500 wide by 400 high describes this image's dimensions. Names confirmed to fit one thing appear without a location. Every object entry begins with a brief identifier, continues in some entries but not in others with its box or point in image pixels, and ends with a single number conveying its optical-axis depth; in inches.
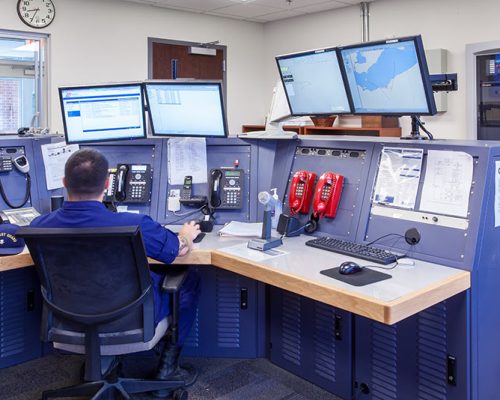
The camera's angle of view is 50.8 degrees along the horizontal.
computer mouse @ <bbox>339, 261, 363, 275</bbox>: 70.9
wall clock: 192.1
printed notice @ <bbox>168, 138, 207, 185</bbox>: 107.8
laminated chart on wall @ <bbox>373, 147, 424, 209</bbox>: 82.7
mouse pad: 68.2
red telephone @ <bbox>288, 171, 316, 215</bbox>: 96.5
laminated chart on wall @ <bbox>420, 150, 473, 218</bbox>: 75.8
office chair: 68.1
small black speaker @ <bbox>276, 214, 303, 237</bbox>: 94.2
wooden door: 229.9
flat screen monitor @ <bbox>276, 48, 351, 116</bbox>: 92.3
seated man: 71.8
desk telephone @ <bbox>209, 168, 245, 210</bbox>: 105.0
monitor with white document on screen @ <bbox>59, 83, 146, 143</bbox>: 102.5
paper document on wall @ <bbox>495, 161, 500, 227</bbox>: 74.5
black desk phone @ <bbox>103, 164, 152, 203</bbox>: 106.2
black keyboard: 76.6
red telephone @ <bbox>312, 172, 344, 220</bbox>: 91.3
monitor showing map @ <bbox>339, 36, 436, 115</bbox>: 79.7
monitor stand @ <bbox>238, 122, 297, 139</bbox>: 102.5
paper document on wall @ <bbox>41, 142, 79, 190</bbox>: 106.6
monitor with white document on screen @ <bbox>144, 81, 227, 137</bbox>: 100.4
